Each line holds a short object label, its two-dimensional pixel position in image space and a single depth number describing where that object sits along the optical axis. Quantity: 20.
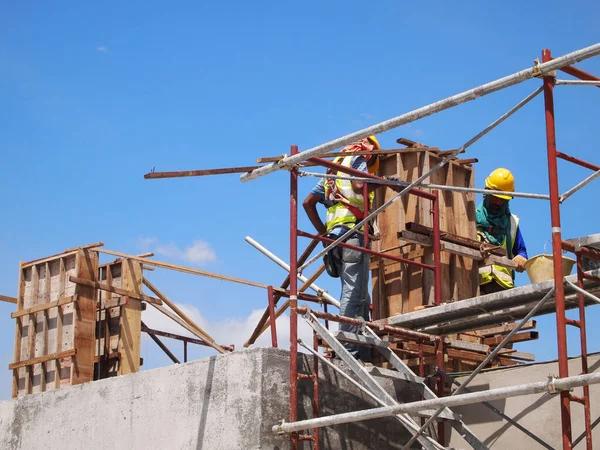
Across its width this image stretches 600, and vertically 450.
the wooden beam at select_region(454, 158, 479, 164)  12.79
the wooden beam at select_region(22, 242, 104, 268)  12.30
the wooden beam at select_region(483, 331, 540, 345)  10.93
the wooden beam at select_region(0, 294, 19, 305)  13.97
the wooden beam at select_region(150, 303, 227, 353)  12.85
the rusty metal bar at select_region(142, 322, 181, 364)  13.30
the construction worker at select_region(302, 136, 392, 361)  10.11
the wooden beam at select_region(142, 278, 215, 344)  13.11
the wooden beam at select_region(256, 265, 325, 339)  12.43
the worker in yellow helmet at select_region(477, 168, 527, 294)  12.71
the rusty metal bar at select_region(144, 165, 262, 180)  9.73
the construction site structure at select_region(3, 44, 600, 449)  7.77
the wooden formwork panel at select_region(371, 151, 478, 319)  11.59
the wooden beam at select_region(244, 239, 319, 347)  12.19
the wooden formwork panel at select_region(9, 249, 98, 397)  11.95
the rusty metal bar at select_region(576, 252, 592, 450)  7.74
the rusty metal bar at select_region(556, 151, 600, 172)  7.67
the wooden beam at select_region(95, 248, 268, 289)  12.69
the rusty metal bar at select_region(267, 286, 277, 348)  9.17
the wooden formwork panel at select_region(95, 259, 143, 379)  12.47
